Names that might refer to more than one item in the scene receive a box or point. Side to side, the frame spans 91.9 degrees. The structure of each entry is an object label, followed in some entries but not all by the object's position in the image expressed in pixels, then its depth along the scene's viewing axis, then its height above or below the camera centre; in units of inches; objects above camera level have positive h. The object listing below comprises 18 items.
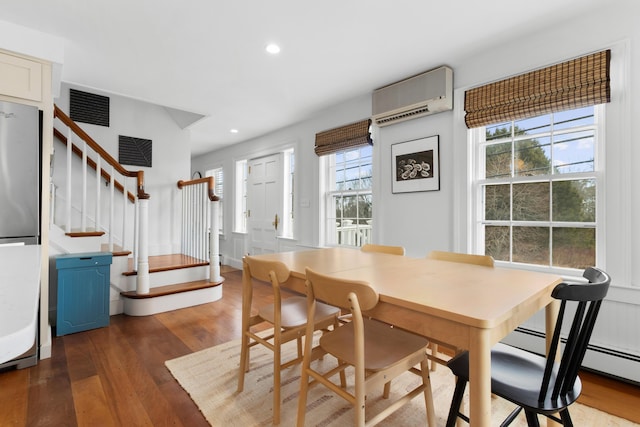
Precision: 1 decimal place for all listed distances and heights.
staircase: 125.8 -10.7
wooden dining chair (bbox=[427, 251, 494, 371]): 73.5 -10.9
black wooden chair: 40.1 -24.7
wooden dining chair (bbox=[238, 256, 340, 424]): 64.6 -24.0
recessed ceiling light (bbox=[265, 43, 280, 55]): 100.6 +55.2
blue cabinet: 108.8 -28.1
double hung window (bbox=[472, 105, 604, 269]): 89.0 +8.9
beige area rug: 66.0 -43.5
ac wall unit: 112.0 +46.1
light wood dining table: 38.0 -12.1
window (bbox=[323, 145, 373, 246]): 151.1 +9.6
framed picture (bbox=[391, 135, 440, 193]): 119.0 +20.4
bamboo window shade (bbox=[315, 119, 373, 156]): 142.0 +38.1
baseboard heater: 78.5 -38.6
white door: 200.8 +8.8
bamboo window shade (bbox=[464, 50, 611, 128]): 82.3 +36.9
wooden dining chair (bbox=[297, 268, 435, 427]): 47.8 -24.4
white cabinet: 89.2 +40.3
